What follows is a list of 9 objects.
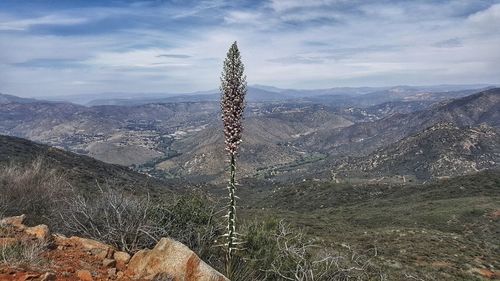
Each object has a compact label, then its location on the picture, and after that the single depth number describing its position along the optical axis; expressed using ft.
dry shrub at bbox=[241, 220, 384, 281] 35.19
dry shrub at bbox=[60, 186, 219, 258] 37.29
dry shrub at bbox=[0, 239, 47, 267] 26.50
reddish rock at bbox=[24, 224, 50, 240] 32.71
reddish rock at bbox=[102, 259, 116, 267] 29.17
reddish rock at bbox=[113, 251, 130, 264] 30.76
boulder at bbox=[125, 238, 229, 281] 27.20
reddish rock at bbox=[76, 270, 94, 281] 25.80
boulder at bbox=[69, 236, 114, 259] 30.86
